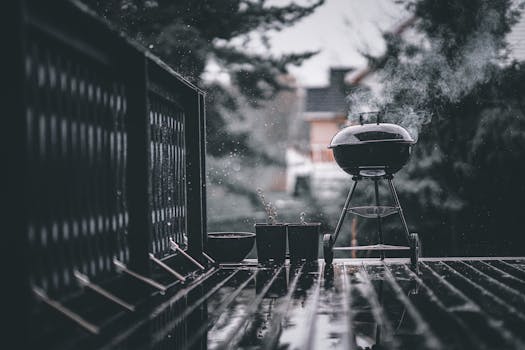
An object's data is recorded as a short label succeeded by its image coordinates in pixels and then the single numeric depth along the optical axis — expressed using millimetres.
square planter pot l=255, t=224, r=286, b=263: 5277
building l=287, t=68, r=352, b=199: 14258
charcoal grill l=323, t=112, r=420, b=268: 4957
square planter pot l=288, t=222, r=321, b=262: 5242
